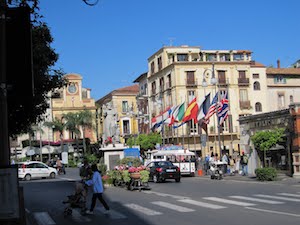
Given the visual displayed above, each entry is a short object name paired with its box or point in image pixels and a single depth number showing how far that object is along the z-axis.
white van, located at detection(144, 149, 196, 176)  37.03
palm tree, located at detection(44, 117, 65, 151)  82.35
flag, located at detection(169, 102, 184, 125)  46.34
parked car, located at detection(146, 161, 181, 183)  30.70
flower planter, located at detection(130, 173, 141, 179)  24.02
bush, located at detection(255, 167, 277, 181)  27.64
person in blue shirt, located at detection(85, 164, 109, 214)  15.38
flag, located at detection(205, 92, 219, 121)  37.69
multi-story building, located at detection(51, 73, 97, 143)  91.12
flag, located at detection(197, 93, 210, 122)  40.09
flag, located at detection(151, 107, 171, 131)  50.46
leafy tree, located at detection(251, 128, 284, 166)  30.86
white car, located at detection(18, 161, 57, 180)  41.09
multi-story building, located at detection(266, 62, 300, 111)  71.56
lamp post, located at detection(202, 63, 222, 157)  35.07
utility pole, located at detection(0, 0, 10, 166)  6.82
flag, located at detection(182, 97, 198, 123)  42.03
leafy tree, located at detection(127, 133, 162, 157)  71.38
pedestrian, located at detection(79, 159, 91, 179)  23.68
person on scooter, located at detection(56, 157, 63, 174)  50.47
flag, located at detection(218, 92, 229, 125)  36.03
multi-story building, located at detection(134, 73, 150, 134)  80.38
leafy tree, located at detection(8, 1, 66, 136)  13.81
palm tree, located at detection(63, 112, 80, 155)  82.88
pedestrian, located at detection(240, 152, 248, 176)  33.37
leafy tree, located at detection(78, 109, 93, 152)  83.44
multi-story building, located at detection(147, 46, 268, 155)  69.38
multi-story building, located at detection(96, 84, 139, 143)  86.81
